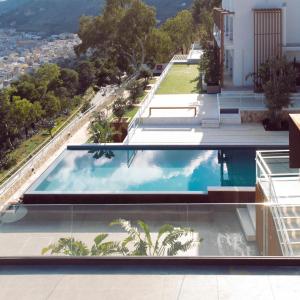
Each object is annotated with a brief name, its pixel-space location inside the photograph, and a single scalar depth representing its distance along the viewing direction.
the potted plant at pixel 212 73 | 16.08
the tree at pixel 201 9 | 31.45
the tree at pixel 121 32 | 25.73
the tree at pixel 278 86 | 12.47
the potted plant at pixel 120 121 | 13.23
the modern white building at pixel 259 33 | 14.88
